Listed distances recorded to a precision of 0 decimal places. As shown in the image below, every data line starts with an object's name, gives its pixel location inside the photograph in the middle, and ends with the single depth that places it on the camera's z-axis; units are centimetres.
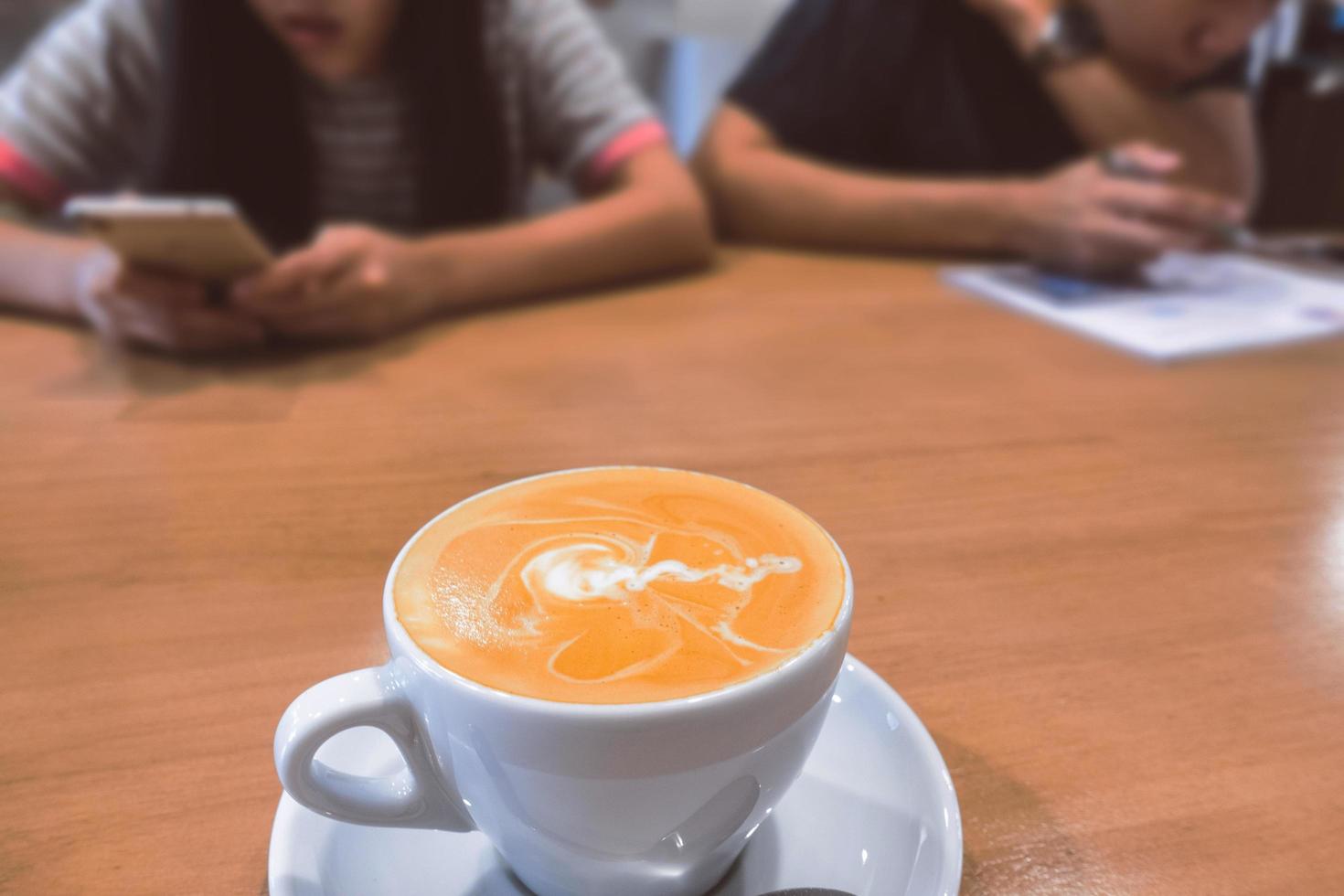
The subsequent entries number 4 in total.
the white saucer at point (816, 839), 29
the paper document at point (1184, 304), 87
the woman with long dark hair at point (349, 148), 86
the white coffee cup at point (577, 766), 25
